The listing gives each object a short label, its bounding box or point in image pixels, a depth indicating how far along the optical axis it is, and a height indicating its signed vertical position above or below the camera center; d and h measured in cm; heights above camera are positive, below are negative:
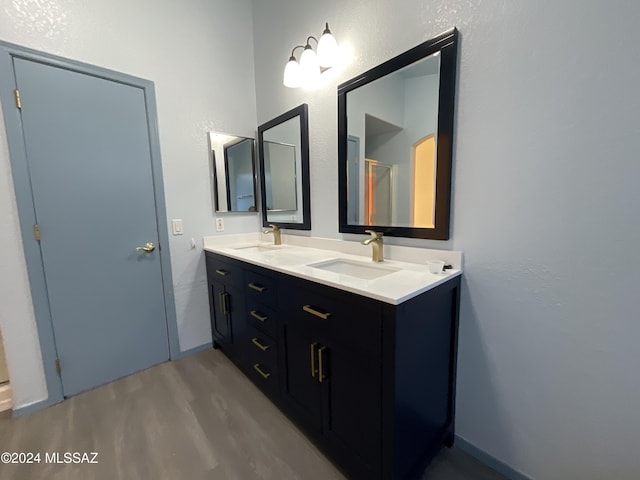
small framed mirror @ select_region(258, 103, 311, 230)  195 +32
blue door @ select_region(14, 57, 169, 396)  155 -2
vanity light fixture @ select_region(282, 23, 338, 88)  154 +92
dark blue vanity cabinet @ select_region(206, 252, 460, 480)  94 -68
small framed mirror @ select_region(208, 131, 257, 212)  220 +33
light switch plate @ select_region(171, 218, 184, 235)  203 -11
